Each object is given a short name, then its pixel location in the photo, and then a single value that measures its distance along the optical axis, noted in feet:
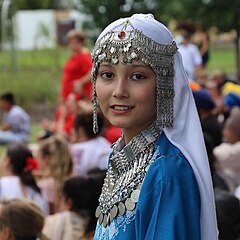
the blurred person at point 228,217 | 17.93
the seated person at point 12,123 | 53.74
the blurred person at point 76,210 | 21.54
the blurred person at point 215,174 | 23.89
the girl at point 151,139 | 11.32
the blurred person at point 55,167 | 28.44
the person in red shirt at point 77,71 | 50.42
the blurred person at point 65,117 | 44.72
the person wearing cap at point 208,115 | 31.71
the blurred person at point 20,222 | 18.89
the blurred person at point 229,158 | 28.77
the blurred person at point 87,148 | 29.34
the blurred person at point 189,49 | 54.49
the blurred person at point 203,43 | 65.58
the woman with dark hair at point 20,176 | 26.51
